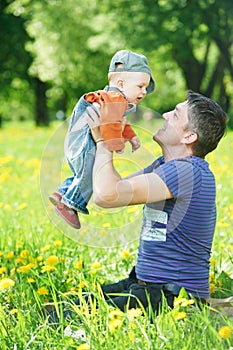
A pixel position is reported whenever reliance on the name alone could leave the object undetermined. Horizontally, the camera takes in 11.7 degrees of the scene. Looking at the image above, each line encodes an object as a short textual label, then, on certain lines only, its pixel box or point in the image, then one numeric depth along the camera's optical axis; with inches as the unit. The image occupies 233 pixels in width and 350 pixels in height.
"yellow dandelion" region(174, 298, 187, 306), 179.1
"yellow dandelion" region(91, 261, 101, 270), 243.4
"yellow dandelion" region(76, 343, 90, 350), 164.5
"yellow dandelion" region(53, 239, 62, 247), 282.1
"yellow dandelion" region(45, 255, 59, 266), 244.1
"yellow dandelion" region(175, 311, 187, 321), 173.9
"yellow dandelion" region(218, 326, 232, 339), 162.1
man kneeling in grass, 201.4
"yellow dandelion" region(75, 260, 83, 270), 258.9
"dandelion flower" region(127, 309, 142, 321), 176.8
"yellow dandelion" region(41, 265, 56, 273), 235.1
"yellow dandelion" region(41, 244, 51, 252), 265.4
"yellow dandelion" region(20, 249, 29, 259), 263.6
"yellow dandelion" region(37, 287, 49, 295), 224.9
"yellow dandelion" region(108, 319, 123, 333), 170.0
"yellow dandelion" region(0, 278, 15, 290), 198.0
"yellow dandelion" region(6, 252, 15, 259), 265.3
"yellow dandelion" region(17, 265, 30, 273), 237.5
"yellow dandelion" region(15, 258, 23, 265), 261.8
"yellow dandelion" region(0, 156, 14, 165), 575.4
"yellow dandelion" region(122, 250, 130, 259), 273.3
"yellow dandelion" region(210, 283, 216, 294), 237.4
